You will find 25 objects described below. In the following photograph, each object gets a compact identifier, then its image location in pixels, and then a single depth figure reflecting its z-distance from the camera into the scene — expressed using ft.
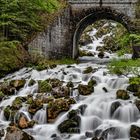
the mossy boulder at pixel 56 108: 58.29
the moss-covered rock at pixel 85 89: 64.44
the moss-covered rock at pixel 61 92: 64.23
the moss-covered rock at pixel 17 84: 71.51
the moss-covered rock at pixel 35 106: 59.85
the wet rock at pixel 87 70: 78.74
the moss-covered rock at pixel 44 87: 67.51
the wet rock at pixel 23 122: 56.41
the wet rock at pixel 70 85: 68.45
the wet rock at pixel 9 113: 59.53
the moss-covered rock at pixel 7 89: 69.36
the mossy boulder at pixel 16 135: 50.11
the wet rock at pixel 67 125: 54.29
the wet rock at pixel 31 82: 72.22
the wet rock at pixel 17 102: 61.62
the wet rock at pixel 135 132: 50.36
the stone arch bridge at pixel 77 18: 107.04
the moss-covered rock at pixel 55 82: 69.46
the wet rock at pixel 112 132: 51.70
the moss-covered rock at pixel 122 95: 59.77
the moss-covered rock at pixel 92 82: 68.50
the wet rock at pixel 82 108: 58.90
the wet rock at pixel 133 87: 62.61
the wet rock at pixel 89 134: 53.01
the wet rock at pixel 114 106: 57.95
